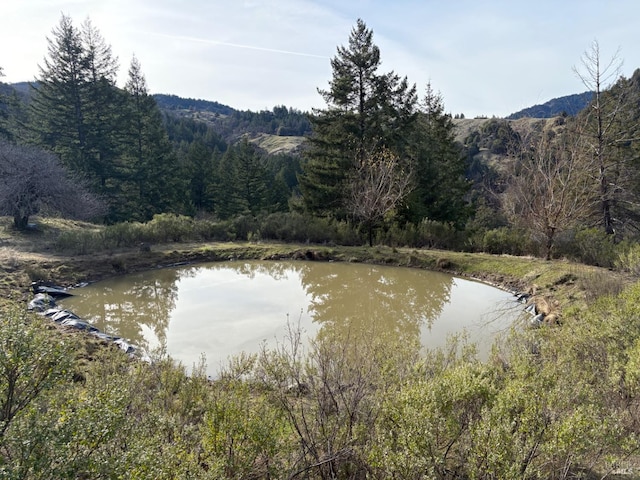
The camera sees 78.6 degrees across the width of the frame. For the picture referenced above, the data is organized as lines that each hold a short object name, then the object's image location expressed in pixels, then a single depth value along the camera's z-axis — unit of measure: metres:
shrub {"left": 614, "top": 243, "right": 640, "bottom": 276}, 9.25
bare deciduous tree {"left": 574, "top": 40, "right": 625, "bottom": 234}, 14.09
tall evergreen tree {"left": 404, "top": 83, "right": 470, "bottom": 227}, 21.91
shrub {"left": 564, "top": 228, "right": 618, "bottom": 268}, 12.09
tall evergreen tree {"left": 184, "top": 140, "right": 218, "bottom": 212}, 37.62
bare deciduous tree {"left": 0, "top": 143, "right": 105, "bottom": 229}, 14.90
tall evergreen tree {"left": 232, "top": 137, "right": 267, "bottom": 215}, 31.47
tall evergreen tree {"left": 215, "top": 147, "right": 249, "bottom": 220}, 31.73
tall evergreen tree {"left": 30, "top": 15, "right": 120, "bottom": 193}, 24.61
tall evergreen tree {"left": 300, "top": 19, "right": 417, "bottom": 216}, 21.81
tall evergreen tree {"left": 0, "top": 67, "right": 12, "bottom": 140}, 25.84
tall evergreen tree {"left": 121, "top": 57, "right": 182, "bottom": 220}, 26.73
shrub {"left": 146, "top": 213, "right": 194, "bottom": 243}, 17.28
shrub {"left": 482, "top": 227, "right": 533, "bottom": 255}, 15.12
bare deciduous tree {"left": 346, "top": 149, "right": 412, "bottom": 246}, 17.09
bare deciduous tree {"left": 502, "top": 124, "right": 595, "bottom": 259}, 12.86
